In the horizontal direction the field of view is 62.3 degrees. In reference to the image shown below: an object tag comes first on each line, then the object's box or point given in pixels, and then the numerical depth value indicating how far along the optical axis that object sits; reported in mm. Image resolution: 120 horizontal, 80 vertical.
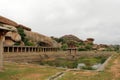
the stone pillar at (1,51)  10732
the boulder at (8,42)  29295
